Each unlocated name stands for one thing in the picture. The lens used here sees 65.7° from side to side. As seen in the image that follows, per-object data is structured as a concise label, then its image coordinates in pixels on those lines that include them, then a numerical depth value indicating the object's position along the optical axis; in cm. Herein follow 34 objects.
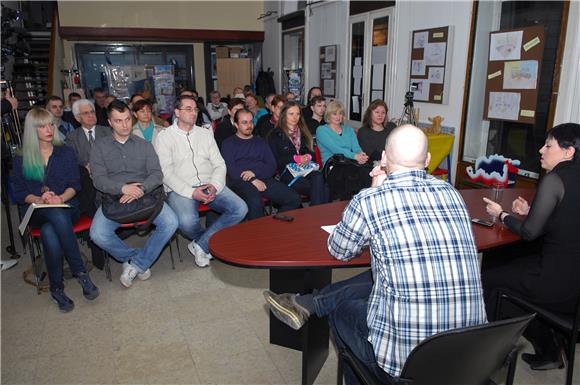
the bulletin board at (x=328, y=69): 781
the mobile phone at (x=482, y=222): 239
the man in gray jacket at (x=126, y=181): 336
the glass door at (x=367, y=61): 654
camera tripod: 583
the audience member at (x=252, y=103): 637
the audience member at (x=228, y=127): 484
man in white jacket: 370
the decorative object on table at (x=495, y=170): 448
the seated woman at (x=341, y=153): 442
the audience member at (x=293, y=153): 436
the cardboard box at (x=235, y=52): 1117
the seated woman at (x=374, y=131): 495
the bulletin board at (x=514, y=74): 436
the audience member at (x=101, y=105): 662
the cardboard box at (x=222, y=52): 1100
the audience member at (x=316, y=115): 517
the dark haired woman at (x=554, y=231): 207
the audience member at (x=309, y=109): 587
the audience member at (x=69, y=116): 582
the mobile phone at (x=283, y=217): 246
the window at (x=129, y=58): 1026
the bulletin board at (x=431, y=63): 541
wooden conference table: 196
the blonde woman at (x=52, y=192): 310
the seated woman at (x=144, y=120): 448
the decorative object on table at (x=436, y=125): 555
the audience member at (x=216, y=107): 803
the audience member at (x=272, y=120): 516
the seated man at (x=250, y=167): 407
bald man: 145
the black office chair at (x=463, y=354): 131
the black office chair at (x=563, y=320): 195
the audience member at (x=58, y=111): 484
